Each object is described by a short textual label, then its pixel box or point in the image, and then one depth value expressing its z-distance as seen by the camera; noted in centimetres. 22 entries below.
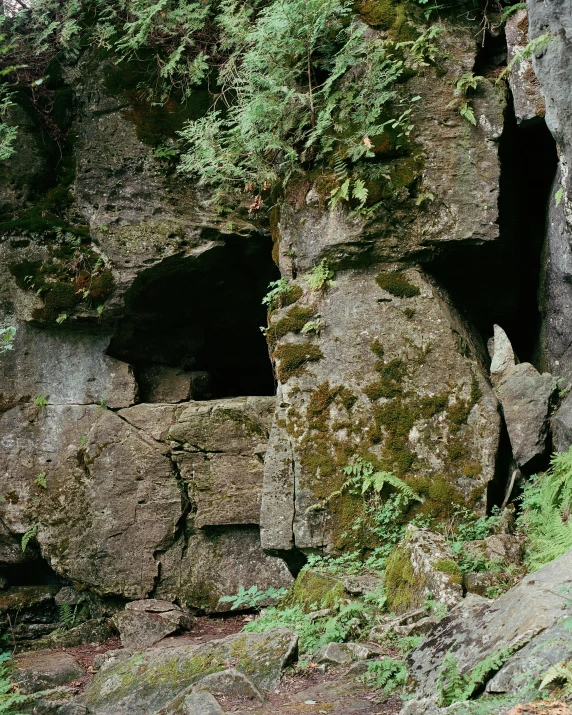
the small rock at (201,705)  459
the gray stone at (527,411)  739
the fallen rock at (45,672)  818
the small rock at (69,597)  1038
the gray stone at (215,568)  948
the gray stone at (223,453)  962
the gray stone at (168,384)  1073
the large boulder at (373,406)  754
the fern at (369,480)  737
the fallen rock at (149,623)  891
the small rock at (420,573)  566
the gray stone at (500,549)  623
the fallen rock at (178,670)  558
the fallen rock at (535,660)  334
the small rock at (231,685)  515
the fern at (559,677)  311
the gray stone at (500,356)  816
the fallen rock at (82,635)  973
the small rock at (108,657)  823
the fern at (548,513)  577
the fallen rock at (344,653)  538
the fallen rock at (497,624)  379
